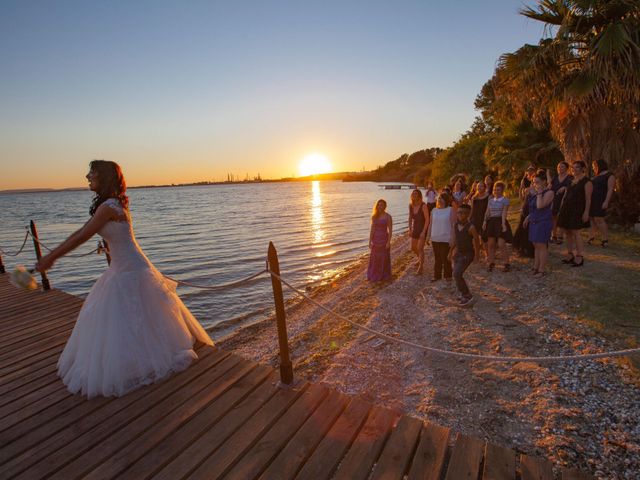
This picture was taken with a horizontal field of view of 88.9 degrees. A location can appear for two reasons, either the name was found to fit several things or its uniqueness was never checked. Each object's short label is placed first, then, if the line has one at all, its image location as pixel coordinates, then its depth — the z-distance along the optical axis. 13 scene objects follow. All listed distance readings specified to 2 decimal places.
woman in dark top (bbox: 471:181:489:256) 9.00
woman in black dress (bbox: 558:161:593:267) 7.64
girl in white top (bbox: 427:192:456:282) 8.21
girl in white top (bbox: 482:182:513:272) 8.31
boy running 6.64
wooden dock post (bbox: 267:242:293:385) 3.76
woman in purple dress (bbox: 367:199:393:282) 9.06
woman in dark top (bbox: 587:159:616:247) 8.12
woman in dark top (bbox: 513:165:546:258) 8.90
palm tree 8.50
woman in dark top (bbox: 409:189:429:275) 9.53
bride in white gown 3.59
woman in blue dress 7.16
